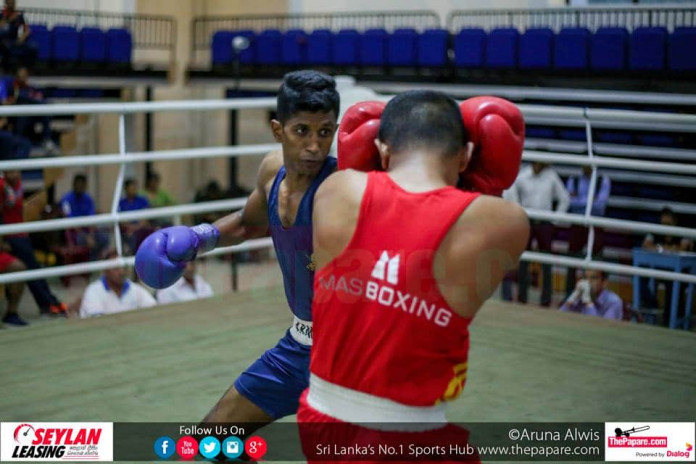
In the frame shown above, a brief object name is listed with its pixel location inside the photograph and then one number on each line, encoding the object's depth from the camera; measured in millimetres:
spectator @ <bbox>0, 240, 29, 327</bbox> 5301
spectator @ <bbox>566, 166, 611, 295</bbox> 6887
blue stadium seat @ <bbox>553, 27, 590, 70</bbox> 9766
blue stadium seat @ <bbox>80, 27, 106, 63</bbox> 11758
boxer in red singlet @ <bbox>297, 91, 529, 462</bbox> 1705
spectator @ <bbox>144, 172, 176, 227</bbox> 9984
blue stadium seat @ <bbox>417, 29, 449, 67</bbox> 10859
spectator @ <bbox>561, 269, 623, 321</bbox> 5703
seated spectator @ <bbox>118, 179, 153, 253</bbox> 7359
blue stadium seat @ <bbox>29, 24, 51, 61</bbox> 11391
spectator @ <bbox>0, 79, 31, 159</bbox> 6102
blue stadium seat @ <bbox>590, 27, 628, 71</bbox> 9578
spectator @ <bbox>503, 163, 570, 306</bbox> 7168
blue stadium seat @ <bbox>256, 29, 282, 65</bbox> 12492
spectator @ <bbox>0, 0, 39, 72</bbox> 9016
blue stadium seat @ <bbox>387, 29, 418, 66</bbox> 11180
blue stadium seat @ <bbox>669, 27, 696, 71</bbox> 8977
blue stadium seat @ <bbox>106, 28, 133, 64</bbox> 11945
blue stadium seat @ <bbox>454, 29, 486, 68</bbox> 10547
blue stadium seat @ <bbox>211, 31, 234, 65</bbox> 12992
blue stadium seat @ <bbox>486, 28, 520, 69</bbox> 10297
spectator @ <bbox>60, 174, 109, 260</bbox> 8922
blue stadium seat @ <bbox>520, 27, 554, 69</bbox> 10062
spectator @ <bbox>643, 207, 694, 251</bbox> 7187
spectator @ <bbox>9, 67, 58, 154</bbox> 8273
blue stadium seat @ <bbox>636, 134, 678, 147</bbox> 9039
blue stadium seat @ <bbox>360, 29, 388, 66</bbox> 11484
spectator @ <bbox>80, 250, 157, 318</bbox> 5309
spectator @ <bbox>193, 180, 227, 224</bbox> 10273
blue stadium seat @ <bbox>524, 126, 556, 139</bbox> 10047
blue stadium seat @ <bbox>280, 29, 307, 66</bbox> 12180
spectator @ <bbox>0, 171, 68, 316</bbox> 5824
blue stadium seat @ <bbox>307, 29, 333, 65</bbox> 12000
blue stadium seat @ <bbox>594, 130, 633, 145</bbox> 9422
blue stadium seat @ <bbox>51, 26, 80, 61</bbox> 11555
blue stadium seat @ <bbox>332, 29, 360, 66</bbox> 11781
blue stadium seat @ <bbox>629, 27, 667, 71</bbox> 9258
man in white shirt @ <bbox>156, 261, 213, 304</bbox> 5707
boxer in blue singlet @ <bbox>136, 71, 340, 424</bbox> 2525
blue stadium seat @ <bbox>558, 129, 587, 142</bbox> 9820
